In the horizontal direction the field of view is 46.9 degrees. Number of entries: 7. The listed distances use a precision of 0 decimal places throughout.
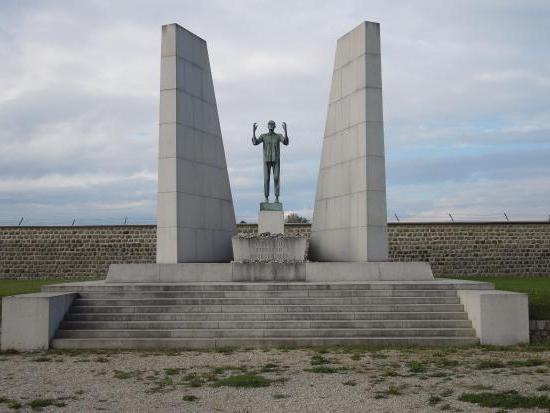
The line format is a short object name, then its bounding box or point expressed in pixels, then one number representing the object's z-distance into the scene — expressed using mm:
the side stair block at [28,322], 9750
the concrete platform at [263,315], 9680
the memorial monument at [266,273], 9852
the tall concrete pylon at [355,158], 13641
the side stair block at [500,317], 9812
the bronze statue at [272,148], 16016
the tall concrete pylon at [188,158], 13750
